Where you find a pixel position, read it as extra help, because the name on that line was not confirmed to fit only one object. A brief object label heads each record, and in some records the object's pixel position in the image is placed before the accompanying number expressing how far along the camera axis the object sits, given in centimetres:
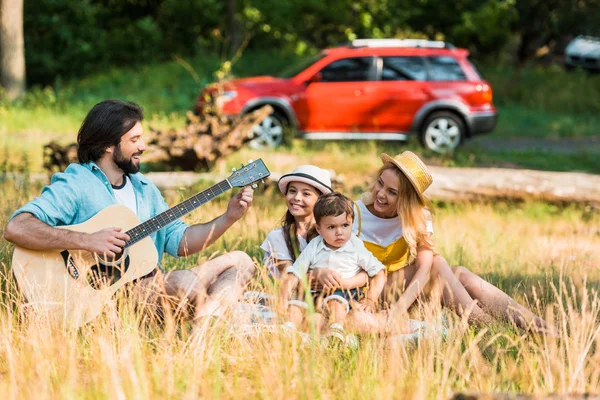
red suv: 1569
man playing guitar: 478
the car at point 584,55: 2709
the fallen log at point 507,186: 996
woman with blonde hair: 534
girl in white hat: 555
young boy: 517
